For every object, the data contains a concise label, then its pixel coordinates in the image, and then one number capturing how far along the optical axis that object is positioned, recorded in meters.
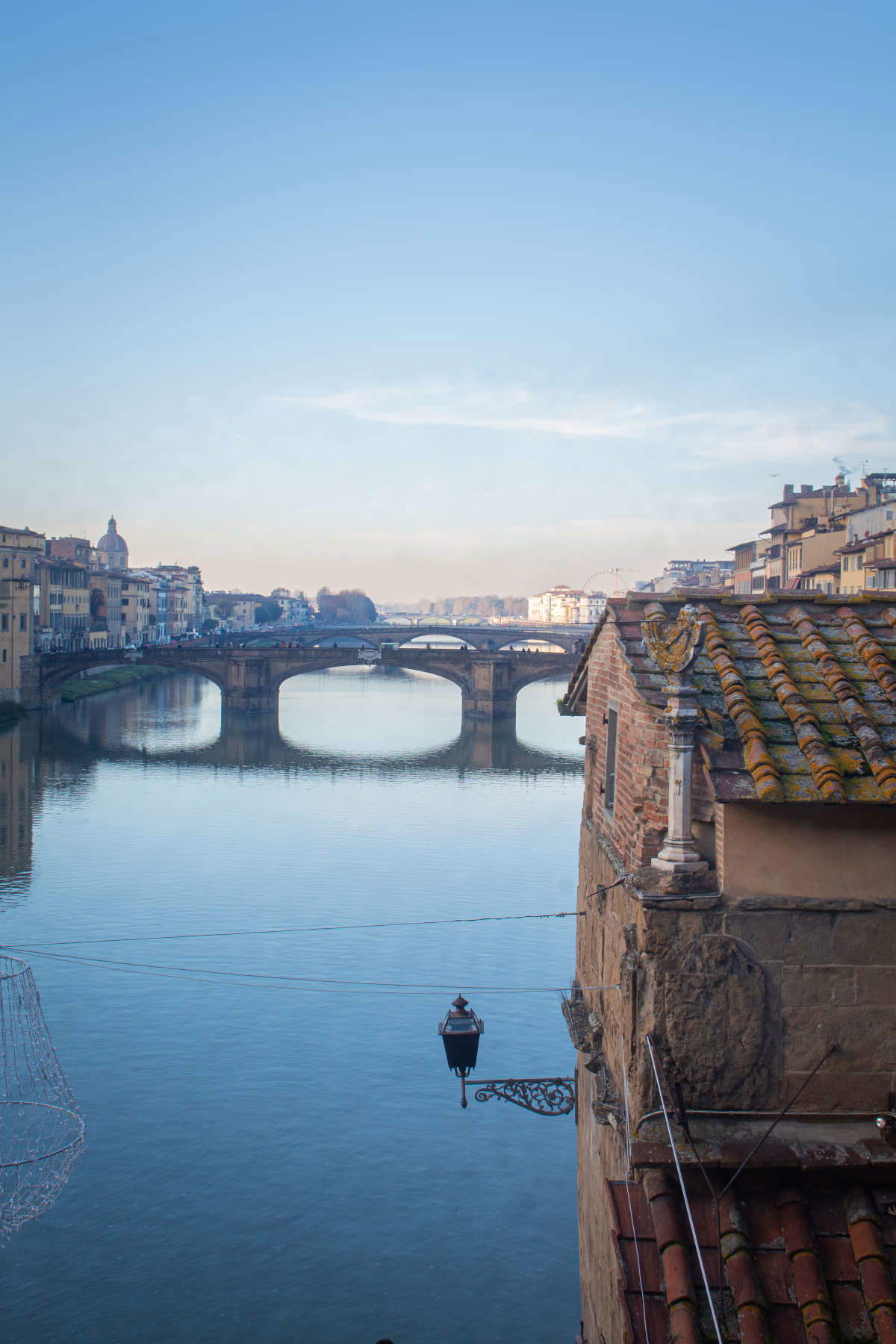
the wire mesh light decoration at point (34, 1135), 14.38
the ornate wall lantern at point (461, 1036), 9.50
